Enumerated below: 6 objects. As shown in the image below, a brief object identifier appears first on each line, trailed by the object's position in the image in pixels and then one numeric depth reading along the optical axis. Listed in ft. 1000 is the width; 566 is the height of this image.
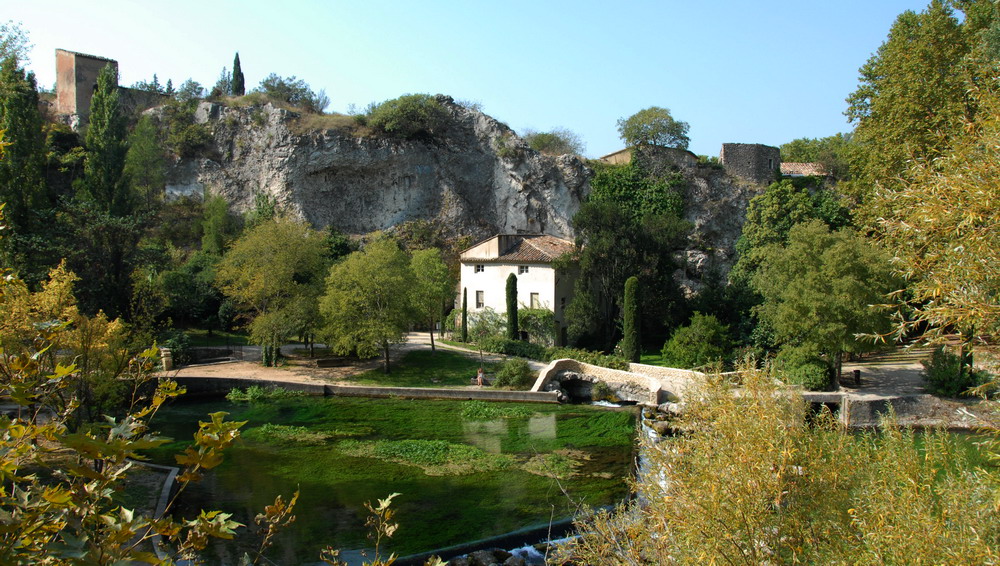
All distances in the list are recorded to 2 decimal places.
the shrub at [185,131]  150.82
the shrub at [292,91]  164.86
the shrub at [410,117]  150.82
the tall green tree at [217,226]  135.87
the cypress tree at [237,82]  172.65
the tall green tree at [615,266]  103.19
